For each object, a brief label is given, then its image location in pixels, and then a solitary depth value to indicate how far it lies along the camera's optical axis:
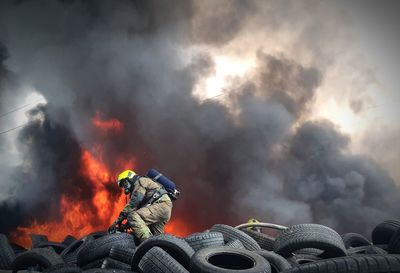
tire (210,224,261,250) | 5.96
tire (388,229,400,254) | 5.22
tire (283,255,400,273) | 3.27
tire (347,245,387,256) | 5.89
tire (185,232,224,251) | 5.49
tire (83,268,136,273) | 4.36
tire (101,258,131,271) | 5.22
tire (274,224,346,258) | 5.29
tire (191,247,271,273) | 4.21
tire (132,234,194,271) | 4.95
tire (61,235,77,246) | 9.71
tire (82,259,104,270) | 5.53
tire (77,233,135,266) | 5.62
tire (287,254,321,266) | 5.44
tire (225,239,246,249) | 5.57
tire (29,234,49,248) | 9.16
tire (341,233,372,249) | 7.49
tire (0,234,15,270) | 6.80
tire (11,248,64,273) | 5.77
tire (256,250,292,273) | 4.80
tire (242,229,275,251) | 6.72
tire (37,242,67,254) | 7.95
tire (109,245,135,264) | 5.34
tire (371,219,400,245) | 6.91
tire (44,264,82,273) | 5.02
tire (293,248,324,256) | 6.29
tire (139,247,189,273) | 4.31
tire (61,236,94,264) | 6.51
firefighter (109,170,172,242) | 6.66
